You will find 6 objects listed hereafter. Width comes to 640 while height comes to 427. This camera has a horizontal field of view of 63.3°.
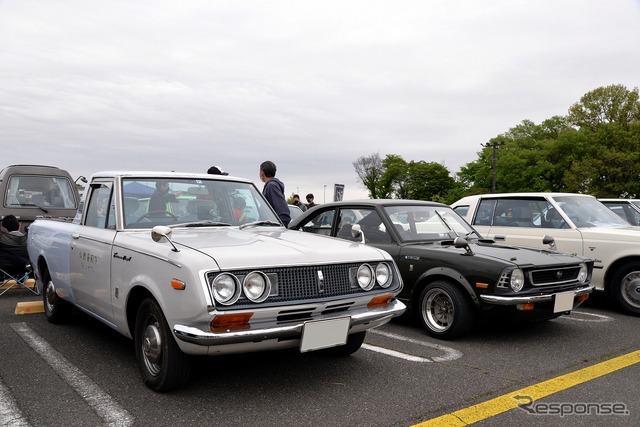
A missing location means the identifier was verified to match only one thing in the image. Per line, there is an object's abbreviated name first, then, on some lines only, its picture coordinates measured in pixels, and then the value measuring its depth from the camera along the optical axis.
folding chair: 7.13
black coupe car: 5.02
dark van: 9.66
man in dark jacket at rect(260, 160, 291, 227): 7.19
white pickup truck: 3.23
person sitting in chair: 7.30
